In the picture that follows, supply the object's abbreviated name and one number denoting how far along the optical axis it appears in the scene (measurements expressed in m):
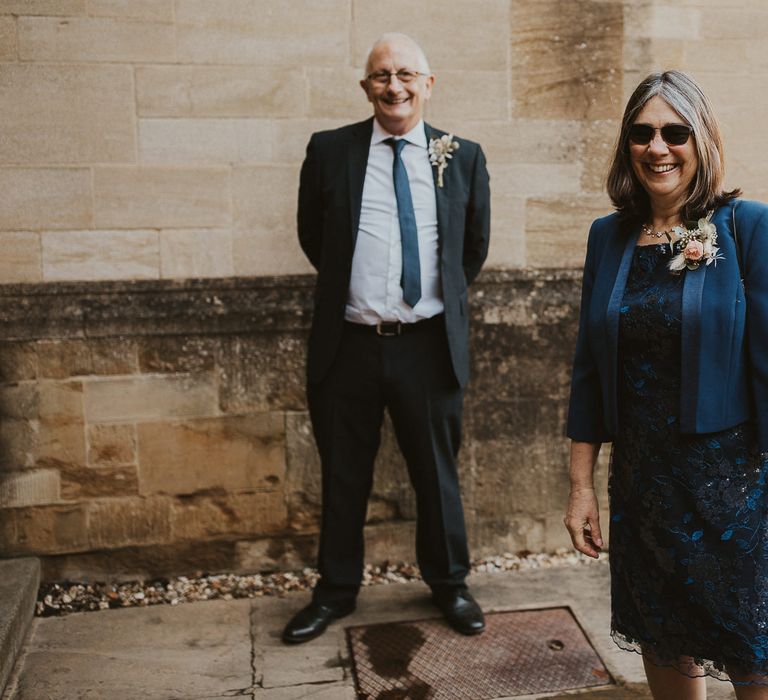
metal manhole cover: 2.92
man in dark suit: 3.13
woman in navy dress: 1.93
